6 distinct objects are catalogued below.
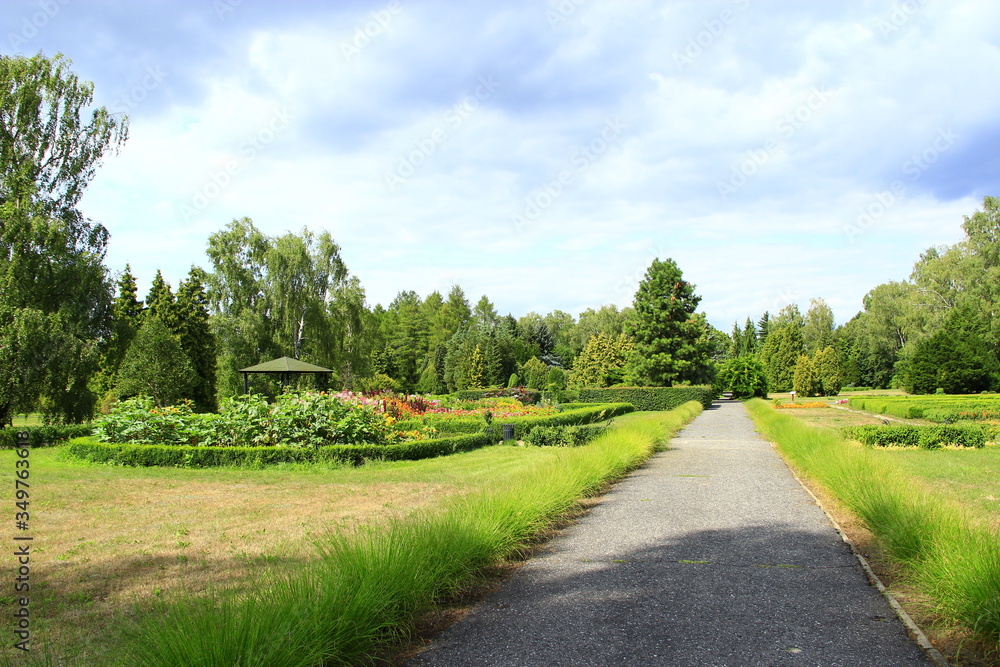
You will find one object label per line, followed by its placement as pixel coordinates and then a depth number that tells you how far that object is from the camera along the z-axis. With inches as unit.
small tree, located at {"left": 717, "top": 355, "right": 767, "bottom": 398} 1667.1
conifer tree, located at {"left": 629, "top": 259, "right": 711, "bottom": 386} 1448.1
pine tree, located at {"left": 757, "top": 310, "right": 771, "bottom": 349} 3206.2
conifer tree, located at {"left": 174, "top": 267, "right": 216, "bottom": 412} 1249.6
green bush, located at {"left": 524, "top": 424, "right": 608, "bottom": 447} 508.4
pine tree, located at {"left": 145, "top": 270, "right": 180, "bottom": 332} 1299.2
